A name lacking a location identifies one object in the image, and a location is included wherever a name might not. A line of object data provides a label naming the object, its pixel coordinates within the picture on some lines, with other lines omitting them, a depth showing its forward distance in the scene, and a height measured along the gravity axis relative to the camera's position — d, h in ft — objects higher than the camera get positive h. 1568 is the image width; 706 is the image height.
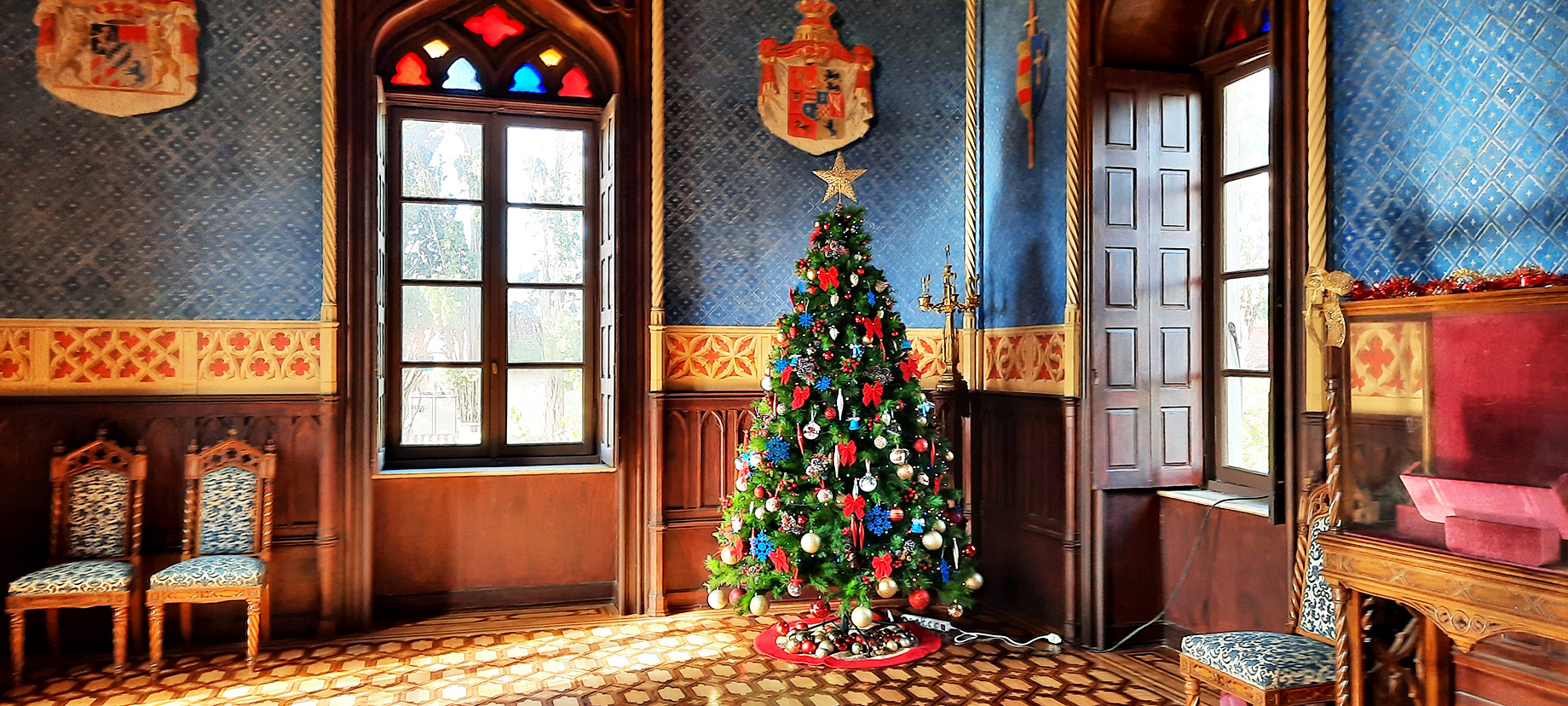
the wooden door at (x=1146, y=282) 16.96 +1.24
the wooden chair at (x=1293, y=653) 10.30 -3.16
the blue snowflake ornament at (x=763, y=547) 15.93 -2.97
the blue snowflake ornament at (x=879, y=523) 15.97 -2.60
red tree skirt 15.60 -4.68
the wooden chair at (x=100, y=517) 15.35 -2.46
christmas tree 15.90 -1.78
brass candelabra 19.20 +0.64
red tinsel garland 8.70 +0.64
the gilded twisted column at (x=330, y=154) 17.63 +3.59
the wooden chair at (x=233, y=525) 15.48 -2.67
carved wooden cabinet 8.20 -1.01
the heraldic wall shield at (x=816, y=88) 19.56 +5.25
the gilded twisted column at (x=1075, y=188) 17.03 +2.83
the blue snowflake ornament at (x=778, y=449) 15.99 -1.44
